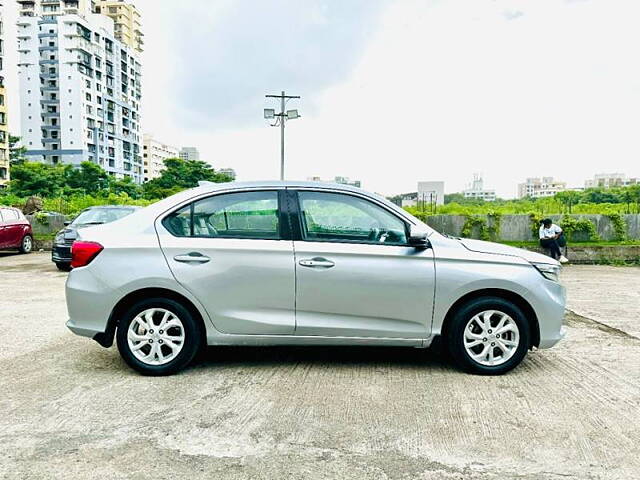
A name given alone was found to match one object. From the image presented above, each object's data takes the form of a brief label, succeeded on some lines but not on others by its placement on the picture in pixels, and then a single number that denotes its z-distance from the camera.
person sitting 13.48
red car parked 15.67
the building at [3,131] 66.56
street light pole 21.99
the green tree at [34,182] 53.59
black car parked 12.08
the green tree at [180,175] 69.19
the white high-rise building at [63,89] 88.06
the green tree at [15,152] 73.00
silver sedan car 4.59
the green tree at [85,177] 61.00
